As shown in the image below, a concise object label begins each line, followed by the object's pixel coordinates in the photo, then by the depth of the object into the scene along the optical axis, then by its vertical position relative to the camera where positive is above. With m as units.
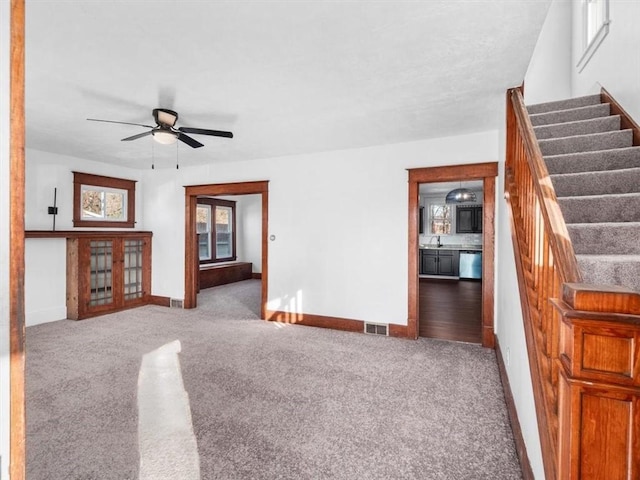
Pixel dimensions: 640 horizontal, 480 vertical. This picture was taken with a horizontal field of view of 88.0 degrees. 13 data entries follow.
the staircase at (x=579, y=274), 0.73 -0.12
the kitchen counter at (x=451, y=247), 9.05 -0.26
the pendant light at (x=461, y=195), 6.76 +0.87
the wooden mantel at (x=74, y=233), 4.53 +0.04
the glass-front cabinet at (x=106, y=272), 5.04 -0.60
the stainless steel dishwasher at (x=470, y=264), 8.79 -0.70
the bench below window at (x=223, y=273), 7.71 -0.93
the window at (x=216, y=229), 8.35 +0.18
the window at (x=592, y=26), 2.91 +2.07
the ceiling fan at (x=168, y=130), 3.02 +0.98
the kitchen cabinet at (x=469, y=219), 9.21 +0.53
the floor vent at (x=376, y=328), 4.31 -1.20
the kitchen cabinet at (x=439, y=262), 9.03 -0.68
